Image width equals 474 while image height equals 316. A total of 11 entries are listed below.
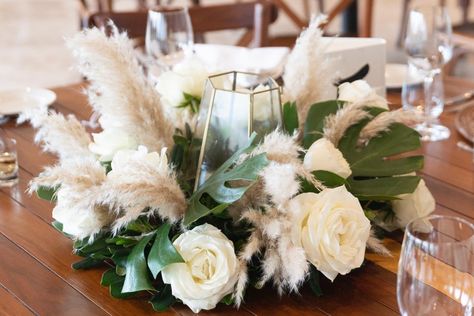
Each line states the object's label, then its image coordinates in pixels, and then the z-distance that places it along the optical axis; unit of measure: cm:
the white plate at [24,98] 210
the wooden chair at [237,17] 254
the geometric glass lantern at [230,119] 148
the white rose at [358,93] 158
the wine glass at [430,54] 195
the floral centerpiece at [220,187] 140
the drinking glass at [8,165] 178
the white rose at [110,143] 155
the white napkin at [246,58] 209
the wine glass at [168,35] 200
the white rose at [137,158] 142
